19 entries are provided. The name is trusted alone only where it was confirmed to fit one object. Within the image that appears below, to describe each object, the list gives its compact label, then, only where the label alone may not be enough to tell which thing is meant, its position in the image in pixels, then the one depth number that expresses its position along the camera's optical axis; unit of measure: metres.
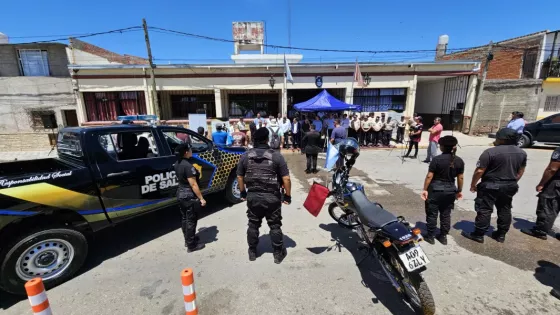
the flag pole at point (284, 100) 14.68
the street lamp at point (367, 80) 14.50
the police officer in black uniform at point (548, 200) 3.59
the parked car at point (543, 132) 10.50
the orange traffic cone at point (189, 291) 1.75
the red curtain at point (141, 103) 15.22
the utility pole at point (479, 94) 13.68
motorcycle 2.32
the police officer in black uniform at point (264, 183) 3.05
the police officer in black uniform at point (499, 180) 3.39
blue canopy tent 10.94
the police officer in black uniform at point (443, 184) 3.35
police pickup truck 2.59
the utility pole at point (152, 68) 12.42
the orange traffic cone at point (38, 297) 1.49
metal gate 15.11
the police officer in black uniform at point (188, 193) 3.21
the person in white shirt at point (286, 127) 11.86
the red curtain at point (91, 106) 15.09
